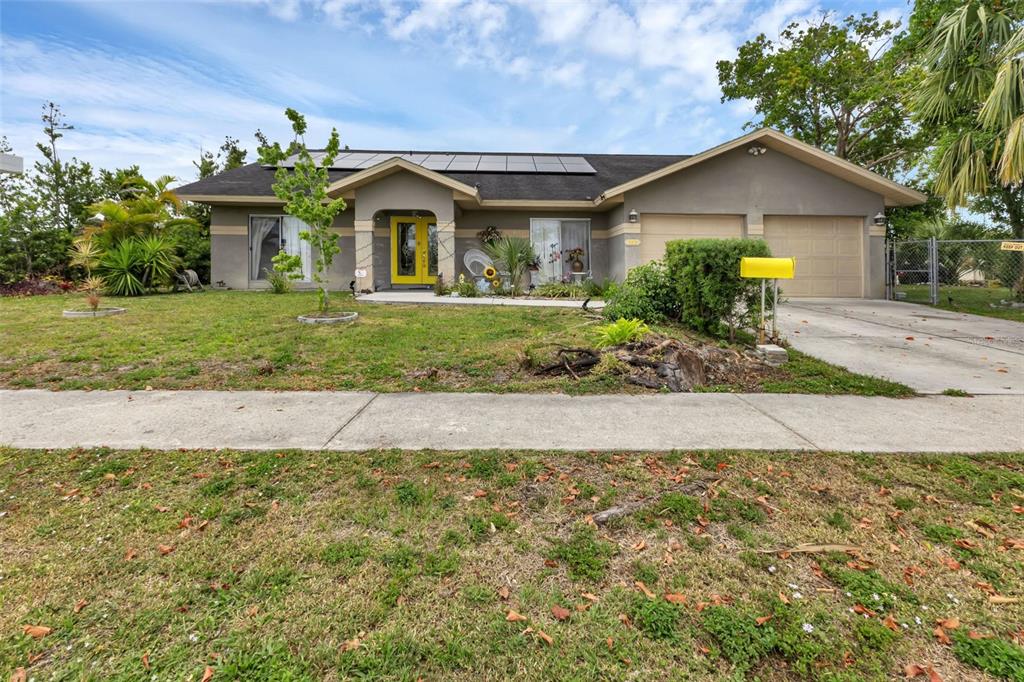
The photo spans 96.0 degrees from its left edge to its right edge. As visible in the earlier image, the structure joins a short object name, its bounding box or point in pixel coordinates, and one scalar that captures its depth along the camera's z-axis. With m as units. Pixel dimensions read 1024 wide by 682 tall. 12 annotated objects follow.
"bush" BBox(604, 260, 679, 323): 6.98
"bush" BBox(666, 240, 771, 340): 5.98
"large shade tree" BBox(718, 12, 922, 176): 19.25
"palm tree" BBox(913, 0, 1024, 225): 8.26
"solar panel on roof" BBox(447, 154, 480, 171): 16.88
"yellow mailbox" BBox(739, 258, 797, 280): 5.43
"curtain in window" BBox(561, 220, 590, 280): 15.27
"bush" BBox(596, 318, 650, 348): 5.89
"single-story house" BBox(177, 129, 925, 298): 13.12
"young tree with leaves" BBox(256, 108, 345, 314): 7.68
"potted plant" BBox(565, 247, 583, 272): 15.30
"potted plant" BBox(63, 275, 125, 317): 8.66
